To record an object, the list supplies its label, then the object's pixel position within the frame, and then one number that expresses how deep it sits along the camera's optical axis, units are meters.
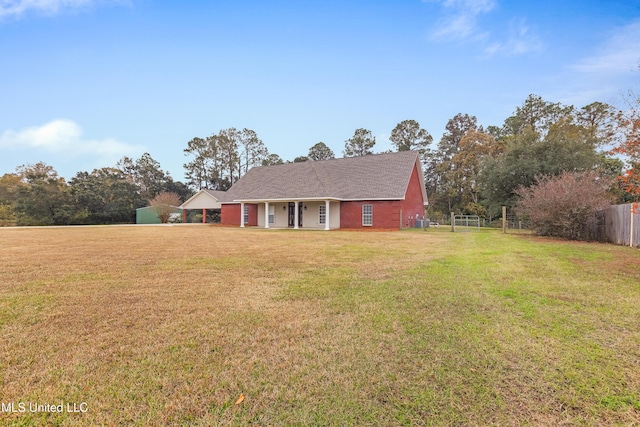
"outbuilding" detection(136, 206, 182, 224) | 37.31
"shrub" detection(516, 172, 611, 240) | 12.77
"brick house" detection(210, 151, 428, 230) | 21.81
